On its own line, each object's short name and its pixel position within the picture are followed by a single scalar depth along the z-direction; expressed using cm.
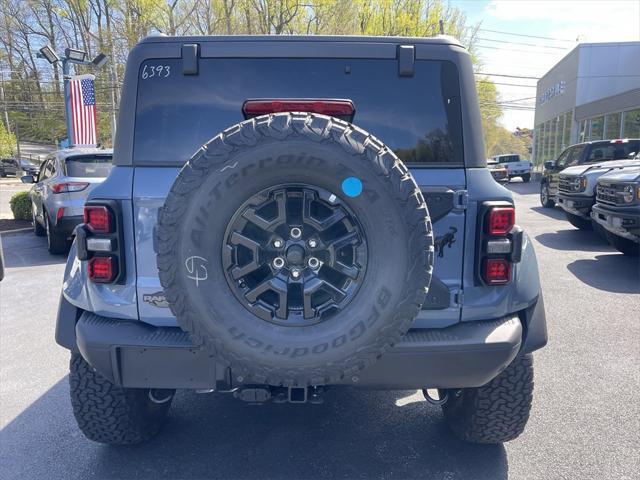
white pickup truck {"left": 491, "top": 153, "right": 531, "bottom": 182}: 3050
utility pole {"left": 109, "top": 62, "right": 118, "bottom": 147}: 3027
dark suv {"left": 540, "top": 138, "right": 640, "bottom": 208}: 1185
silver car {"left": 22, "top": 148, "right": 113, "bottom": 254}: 797
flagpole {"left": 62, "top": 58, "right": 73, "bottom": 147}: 1548
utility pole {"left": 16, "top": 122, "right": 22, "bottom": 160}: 5028
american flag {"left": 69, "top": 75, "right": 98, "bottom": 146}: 1560
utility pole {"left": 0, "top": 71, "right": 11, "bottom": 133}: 4690
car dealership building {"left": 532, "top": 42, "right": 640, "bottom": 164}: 2175
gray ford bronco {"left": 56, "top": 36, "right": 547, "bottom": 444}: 191
